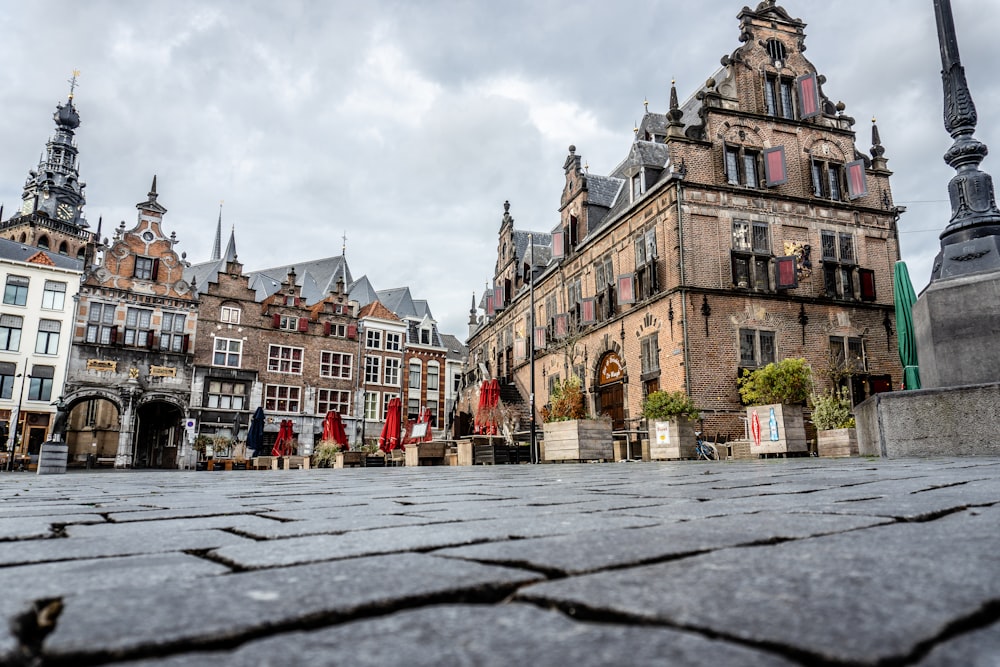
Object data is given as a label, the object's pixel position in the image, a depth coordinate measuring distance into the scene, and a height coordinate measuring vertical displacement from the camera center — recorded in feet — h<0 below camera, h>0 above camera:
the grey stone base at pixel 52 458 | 53.06 -0.30
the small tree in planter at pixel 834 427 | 37.76 +1.56
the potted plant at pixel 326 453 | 71.41 +0.11
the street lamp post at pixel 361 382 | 132.57 +14.47
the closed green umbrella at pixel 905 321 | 33.50 +6.68
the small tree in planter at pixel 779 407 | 41.14 +2.93
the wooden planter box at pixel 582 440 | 46.50 +0.97
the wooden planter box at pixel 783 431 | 40.86 +1.38
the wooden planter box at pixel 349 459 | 65.26 -0.52
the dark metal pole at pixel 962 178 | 24.00 +10.27
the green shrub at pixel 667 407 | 48.60 +3.45
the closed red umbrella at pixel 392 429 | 70.69 +2.65
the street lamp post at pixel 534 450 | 56.44 +0.33
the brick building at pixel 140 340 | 104.22 +18.51
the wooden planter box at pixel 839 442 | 37.65 +0.65
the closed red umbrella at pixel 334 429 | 72.95 +2.73
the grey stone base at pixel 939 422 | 22.41 +1.12
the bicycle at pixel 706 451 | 51.65 +0.21
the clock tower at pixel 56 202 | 224.12 +87.88
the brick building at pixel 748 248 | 63.87 +21.05
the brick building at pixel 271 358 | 114.52 +17.61
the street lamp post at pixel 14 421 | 103.71 +5.18
